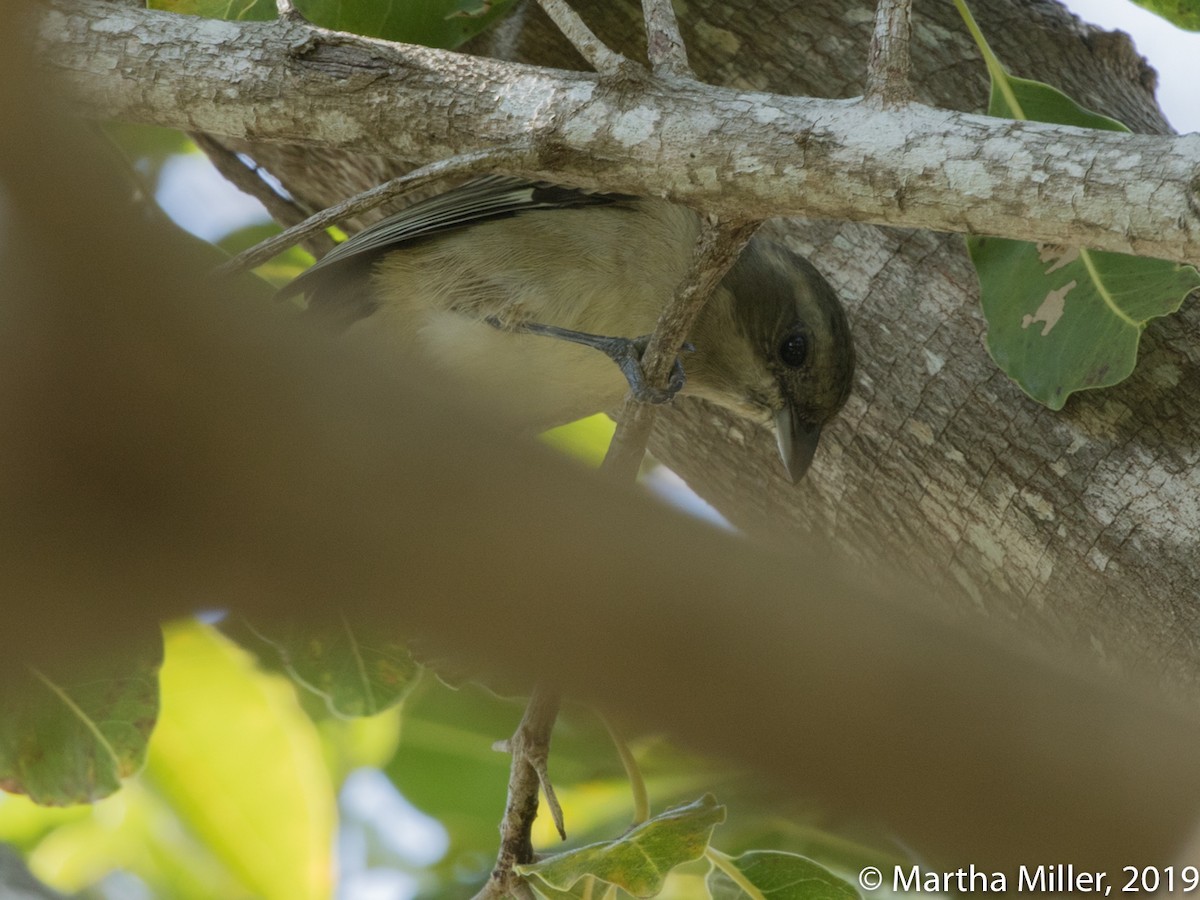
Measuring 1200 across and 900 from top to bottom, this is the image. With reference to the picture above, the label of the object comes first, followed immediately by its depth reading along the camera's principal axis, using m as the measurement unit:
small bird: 6.24
